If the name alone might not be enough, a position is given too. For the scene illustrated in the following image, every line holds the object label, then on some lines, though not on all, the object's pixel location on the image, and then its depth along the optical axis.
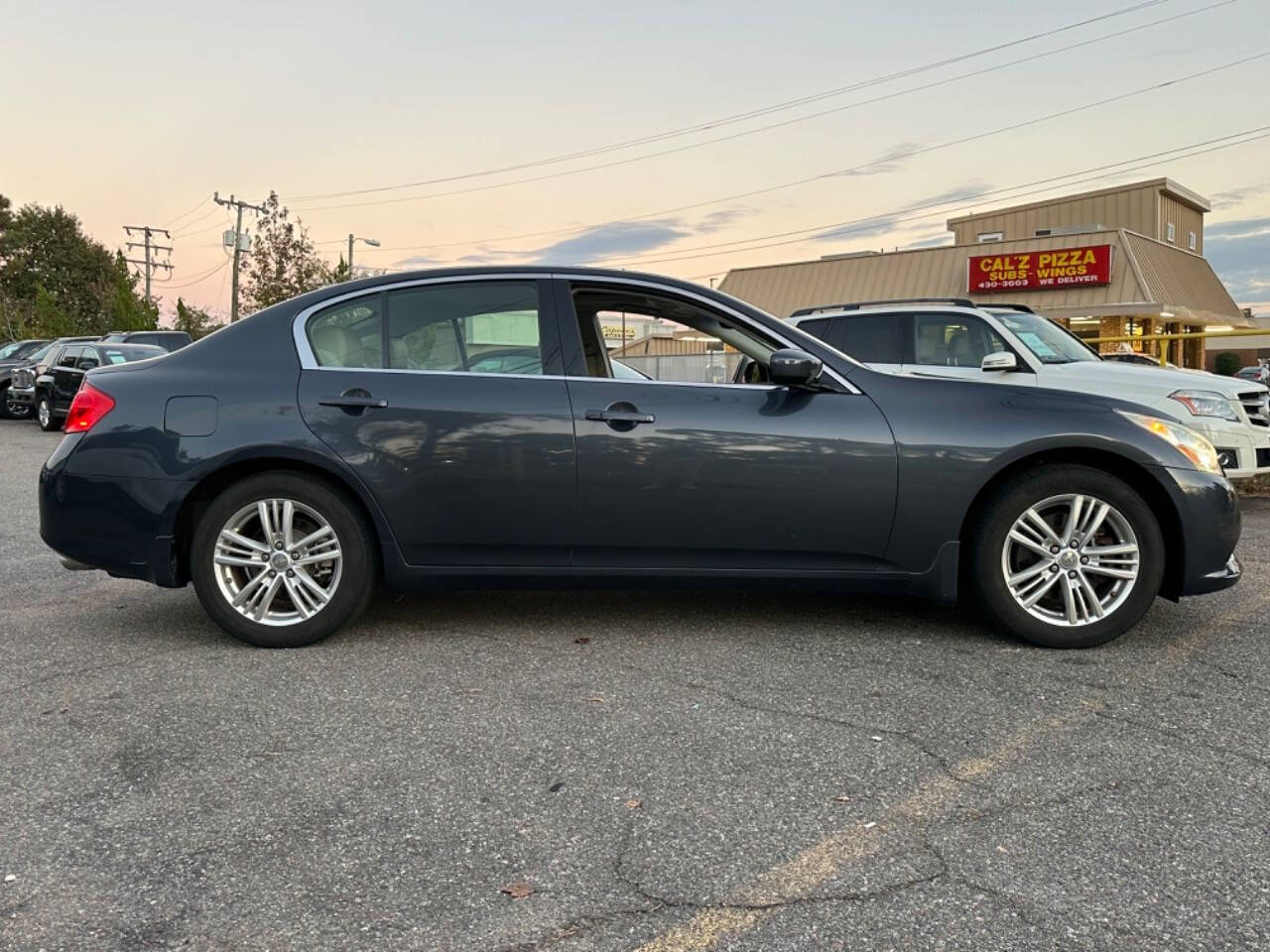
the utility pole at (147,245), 76.25
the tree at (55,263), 67.69
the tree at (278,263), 46.56
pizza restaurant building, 29.33
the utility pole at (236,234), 45.22
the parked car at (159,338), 22.55
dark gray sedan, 4.34
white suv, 7.95
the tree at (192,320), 50.22
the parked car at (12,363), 23.42
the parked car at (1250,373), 30.94
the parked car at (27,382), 21.33
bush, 42.88
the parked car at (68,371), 17.88
